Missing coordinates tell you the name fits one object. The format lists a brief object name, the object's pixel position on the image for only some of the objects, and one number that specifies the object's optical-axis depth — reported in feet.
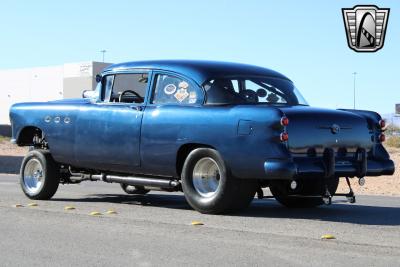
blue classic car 27.04
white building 243.19
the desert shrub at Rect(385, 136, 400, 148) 160.04
